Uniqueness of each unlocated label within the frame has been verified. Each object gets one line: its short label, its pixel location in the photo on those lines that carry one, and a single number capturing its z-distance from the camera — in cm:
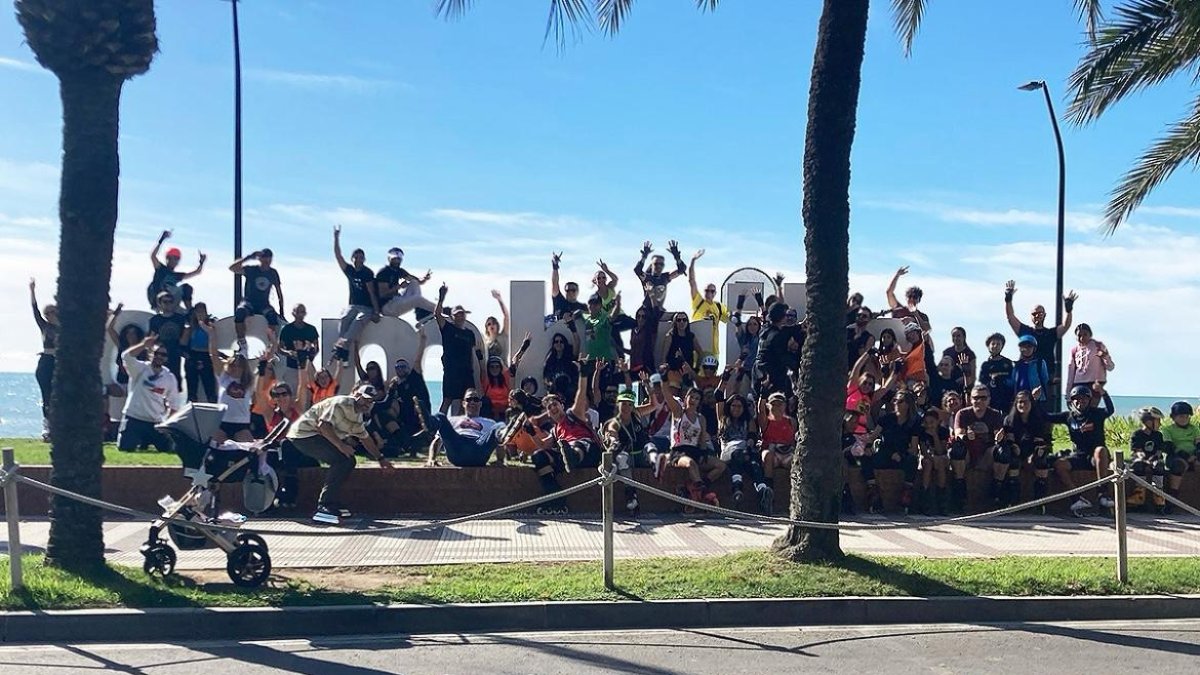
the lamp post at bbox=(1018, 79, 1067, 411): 2122
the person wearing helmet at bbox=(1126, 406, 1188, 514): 1278
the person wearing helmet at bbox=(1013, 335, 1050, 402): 1394
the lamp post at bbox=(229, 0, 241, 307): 2044
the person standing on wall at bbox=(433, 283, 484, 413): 1463
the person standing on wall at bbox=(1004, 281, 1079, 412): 1436
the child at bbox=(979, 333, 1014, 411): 1398
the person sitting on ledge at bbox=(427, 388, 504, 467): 1251
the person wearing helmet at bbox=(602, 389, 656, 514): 1231
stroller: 823
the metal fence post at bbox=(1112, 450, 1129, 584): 866
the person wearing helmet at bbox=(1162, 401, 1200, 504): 1302
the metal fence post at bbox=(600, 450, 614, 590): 820
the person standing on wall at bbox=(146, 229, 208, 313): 1498
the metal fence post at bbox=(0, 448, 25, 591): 764
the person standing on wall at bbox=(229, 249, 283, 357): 1555
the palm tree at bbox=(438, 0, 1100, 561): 878
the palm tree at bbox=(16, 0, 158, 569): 832
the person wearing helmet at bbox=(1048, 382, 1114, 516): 1298
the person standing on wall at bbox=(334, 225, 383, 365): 1527
